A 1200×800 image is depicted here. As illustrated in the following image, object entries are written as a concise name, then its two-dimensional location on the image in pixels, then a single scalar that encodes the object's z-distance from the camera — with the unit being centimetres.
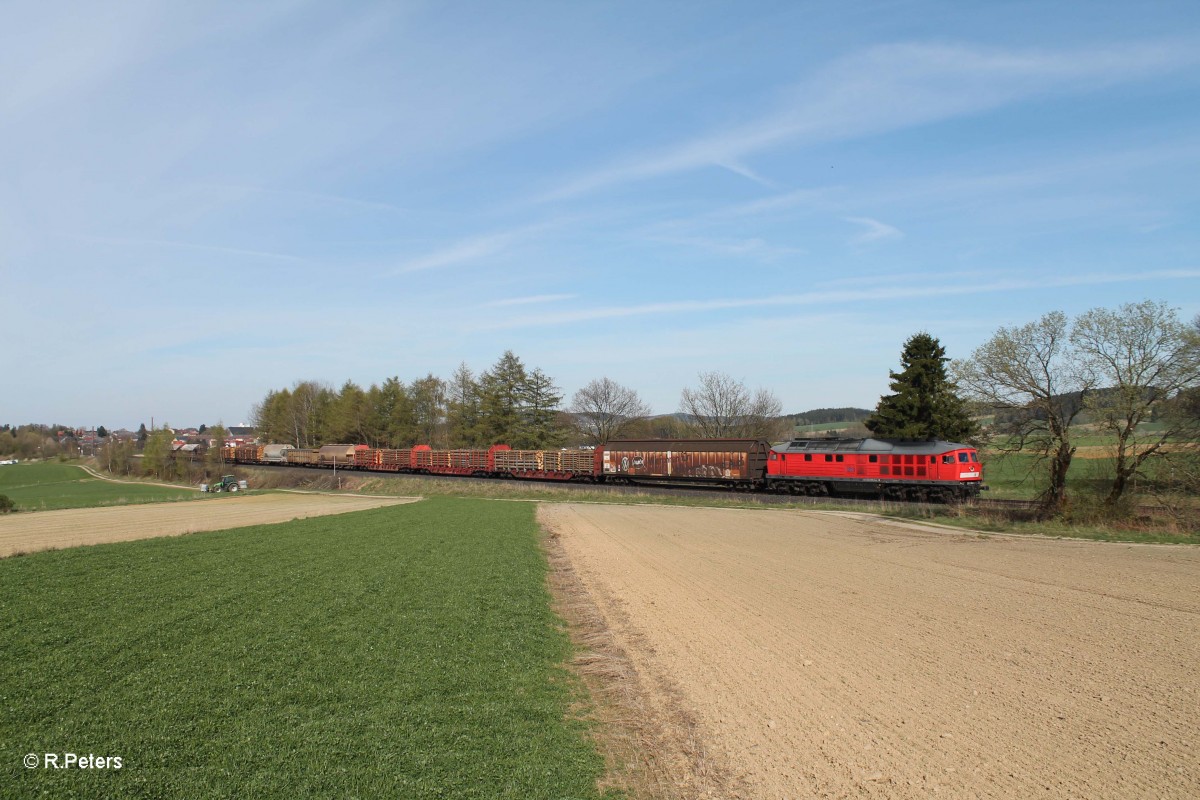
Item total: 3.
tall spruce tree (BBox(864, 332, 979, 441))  5272
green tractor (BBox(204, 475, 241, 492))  7489
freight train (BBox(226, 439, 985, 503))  3862
